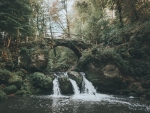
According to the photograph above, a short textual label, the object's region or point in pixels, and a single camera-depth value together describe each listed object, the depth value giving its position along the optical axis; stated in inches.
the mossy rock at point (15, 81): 712.5
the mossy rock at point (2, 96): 593.8
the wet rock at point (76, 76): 864.9
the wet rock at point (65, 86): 805.2
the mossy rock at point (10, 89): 684.8
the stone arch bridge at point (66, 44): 952.6
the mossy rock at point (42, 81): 797.2
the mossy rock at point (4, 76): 703.1
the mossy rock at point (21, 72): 811.6
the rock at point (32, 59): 862.5
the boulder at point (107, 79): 843.4
